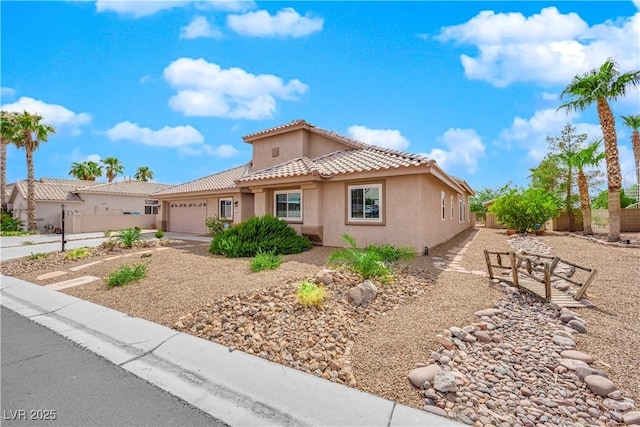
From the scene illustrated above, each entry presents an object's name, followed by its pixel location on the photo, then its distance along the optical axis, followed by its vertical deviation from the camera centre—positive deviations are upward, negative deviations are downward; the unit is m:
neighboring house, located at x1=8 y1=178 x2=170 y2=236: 28.98 +1.78
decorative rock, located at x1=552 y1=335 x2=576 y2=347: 4.57 -1.89
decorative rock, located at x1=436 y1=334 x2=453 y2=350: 4.47 -1.85
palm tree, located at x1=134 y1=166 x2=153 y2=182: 51.06 +7.22
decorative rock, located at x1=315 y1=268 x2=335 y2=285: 6.95 -1.39
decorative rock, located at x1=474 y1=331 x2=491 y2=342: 4.72 -1.85
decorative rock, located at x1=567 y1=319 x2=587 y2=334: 5.06 -1.84
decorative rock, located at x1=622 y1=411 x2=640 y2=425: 3.12 -2.07
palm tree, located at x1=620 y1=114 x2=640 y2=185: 24.00 +6.40
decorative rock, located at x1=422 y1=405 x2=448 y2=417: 3.28 -2.09
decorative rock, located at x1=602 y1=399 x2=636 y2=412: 3.32 -2.06
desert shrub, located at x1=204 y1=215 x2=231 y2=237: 17.87 -0.40
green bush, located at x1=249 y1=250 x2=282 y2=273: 8.77 -1.35
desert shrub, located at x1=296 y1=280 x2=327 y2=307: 5.82 -1.51
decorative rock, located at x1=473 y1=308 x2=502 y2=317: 5.53 -1.75
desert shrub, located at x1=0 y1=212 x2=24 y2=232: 26.84 -0.51
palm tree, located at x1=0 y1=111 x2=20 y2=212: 26.28 +7.52
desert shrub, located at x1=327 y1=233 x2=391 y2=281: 7.36 -1.21
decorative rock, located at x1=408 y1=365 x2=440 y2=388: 3.72 -1.95
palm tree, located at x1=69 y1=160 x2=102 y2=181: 44.22 +6.85
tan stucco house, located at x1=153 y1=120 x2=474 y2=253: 11.30 +1.18
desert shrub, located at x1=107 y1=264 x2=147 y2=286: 8.33 -1.60
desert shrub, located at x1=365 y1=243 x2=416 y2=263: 9.57 -1.20
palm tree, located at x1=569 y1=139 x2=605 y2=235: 19.42 +3.55
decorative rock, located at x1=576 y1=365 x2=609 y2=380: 3.81 -1.95
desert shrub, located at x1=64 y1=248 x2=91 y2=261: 12.46 -1.49
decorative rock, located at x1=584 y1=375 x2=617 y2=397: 3.53 -1.97
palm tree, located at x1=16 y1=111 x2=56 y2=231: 26.53 +6.83
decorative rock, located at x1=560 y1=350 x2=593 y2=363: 4.16 -1.92
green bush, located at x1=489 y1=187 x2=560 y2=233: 18.61 +0.40
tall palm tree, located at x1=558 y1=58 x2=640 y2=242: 15.70 +6.11
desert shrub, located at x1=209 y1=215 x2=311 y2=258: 11.31 -0.89
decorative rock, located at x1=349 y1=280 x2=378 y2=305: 6.12 -1.55
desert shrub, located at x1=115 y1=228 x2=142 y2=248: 14.55 -0.95
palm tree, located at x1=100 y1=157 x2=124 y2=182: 46.69 +7.70
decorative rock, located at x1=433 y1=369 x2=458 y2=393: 3.58 -1.95
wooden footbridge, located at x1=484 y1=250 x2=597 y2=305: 6.17 -1.56
